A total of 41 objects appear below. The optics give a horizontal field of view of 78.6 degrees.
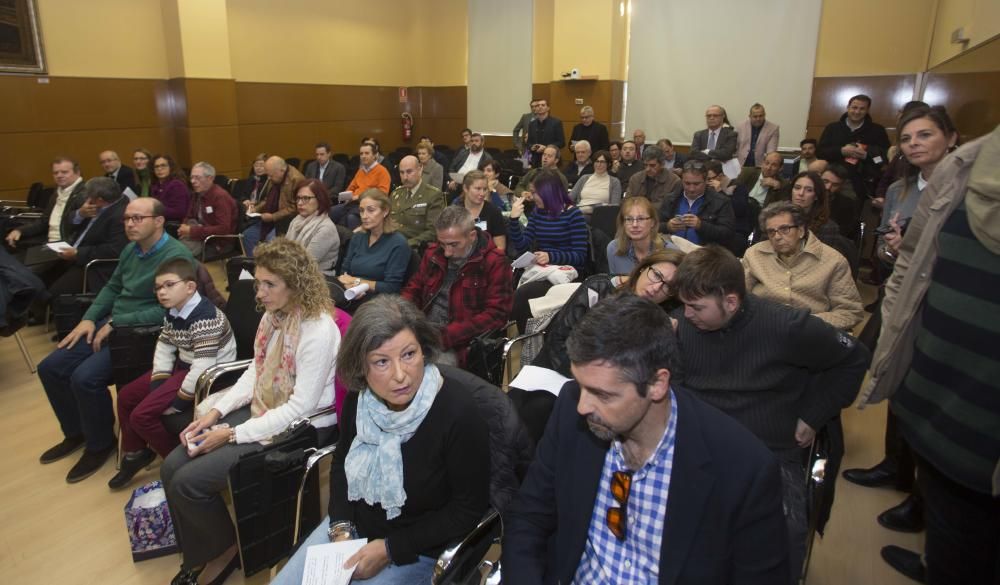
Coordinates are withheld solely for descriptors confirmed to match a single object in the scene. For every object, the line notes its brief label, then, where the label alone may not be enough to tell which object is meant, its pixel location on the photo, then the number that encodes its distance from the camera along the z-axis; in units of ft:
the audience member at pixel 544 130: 29.22
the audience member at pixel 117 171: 22.53
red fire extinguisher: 40.65
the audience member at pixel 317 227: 13.79
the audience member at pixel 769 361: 6.35
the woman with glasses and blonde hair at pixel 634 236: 10.78
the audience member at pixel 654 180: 18.31
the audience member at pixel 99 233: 14.88
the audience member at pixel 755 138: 25.25
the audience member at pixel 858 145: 19.67
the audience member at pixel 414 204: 16.99
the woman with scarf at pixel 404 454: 5.72
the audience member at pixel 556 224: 14.10
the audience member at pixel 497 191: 18.54
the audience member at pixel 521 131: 31.14
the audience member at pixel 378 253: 12.19
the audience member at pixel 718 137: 24.80
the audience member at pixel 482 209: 14.96
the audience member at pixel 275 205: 19.11
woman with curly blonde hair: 7.50
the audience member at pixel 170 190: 20.86
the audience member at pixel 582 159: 22.98
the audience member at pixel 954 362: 4.38
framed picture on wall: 23.52
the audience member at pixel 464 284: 10.19
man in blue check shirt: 4.13
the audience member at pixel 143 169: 22.17
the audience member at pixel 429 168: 23.35
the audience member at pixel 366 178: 22.20
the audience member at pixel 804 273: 9.20
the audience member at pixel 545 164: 21.77
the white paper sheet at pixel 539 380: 7.95
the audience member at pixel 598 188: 20.48
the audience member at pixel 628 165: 23.79
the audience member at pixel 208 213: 18.37
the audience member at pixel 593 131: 29.37
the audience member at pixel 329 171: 25.21
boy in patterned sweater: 9.21
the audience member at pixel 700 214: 14.57
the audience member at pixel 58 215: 17.29
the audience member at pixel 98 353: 10.55
